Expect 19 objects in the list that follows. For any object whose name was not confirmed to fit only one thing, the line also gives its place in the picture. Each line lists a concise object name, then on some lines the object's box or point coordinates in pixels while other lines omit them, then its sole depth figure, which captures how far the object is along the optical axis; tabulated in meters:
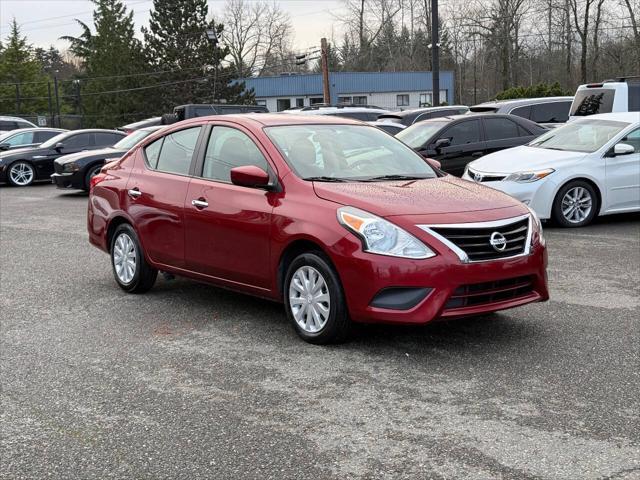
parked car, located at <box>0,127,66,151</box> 22.16
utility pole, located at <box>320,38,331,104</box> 39.69
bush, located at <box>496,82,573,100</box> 37.03
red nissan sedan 5.02
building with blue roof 61.69
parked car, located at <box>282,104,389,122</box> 21.10
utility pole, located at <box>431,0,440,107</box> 27.00
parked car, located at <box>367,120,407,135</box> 17.73
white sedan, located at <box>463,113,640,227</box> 10.45
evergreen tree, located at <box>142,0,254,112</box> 52.38
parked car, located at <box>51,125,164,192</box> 16.94
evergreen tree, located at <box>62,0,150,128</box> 55.66
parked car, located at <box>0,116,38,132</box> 28.89
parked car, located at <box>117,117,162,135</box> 25.66
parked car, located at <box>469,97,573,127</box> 16.86
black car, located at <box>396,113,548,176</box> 13.68
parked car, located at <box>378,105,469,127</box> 19.19
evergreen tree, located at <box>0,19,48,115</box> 61.50
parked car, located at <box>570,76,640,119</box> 14.92
